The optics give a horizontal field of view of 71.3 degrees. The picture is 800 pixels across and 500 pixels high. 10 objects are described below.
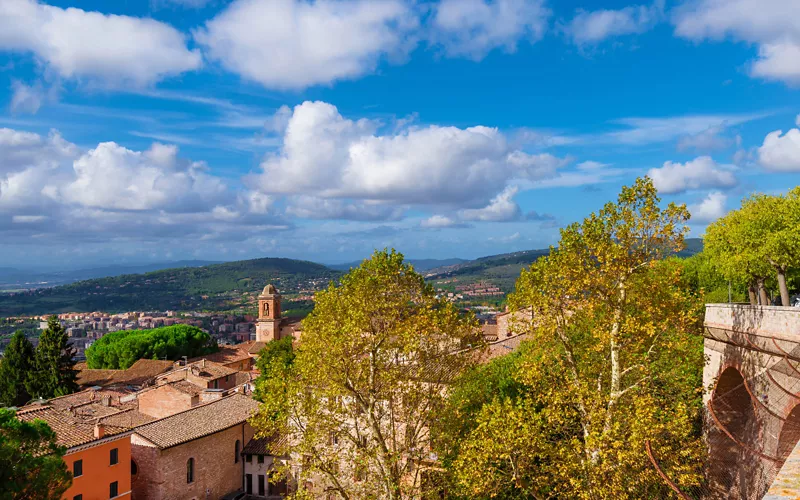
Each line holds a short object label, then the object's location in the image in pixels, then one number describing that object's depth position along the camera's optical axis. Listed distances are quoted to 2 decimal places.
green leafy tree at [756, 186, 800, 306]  35.03
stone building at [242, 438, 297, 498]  41.97
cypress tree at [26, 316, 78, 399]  66.56
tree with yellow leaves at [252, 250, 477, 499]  21.66
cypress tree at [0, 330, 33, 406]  66.19
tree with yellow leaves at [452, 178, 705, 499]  18.06
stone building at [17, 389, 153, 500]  31.98
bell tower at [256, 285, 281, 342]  103.88
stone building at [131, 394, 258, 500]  36.22
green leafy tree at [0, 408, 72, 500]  19.39
